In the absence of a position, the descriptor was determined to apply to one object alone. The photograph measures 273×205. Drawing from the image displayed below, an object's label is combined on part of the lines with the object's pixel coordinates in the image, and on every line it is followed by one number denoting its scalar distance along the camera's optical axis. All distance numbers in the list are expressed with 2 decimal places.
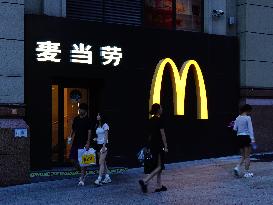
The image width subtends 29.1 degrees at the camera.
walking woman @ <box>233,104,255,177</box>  13.39
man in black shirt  12.50
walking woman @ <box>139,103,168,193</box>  11.39
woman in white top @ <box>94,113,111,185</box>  12.68
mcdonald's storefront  14.30
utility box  12.85
